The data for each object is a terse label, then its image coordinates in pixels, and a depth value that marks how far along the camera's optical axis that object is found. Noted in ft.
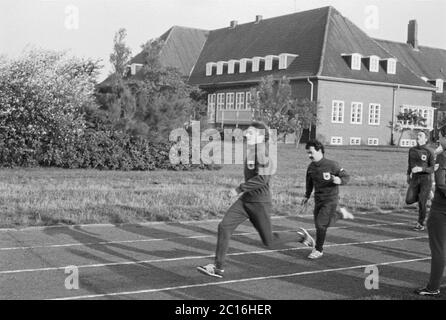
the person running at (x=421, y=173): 40.45
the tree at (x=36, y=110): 72.33
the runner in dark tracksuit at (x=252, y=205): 26.13
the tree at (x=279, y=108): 129.39
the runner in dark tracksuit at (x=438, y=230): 23.55
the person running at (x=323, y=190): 30.86
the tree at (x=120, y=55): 84.43
